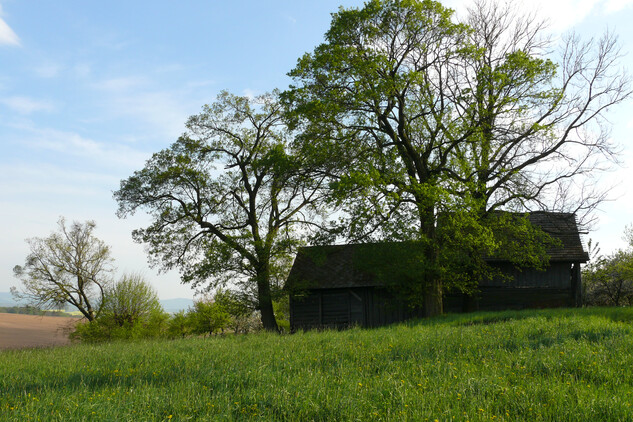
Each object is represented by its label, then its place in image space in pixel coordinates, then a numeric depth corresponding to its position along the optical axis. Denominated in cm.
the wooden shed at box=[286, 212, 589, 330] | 2691
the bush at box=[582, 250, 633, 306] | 2967
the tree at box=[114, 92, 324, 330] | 2783
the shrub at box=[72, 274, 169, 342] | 2808
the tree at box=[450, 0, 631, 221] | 2284
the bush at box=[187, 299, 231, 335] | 2962
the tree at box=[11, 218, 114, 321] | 3644
